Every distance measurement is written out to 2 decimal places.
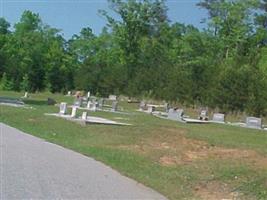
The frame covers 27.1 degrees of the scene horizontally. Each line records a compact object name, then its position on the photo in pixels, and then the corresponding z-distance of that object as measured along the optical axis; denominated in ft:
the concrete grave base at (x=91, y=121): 78.32
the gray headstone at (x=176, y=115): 113.56
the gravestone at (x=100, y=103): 141.61
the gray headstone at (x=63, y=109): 97.30
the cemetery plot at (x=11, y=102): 123.42
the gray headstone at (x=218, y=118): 124.18
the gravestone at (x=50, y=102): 146.05
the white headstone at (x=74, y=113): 87.40
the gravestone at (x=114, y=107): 132.98
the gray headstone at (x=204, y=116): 126.08
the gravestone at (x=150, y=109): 139.72
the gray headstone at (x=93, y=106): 126.62
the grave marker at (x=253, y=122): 109.40
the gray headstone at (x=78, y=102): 139.33
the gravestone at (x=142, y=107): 154.10
